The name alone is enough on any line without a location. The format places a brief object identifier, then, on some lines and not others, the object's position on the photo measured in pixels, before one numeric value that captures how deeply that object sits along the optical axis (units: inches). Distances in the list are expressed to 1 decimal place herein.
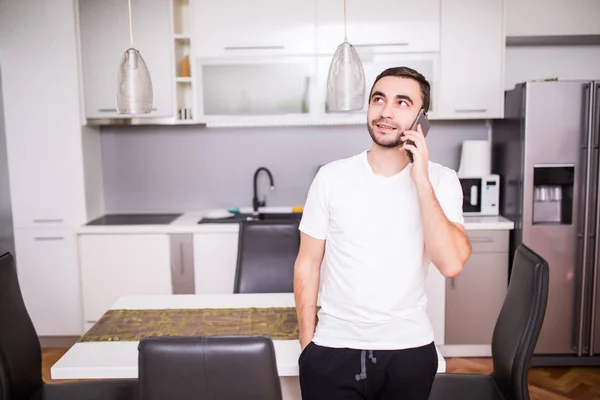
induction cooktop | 141.4
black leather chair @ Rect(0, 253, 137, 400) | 71.9
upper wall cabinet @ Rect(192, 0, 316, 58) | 136.9
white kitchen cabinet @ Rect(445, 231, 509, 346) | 133.4
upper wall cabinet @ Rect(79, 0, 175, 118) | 137.9
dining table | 65.8
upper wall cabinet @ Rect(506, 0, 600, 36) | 136.6
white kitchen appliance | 137.7
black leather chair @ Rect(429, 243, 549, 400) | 68.0
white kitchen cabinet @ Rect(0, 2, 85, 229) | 136.5
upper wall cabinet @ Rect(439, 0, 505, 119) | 136.1
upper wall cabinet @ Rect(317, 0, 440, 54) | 136.1
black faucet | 153.1
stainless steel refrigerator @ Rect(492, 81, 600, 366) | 125.6
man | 58.0
